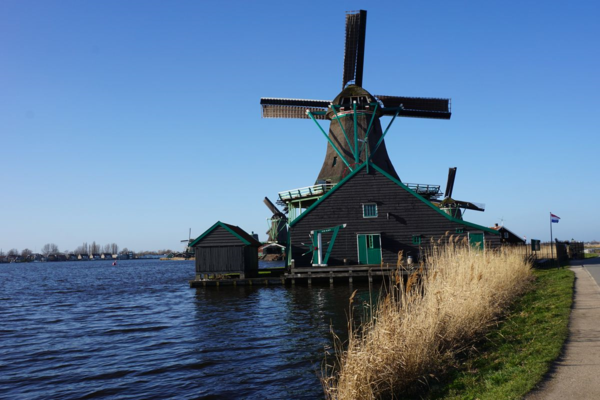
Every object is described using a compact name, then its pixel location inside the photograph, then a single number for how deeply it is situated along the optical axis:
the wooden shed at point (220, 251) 28.73
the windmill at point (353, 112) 35.38
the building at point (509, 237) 37.31
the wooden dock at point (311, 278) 26.52
